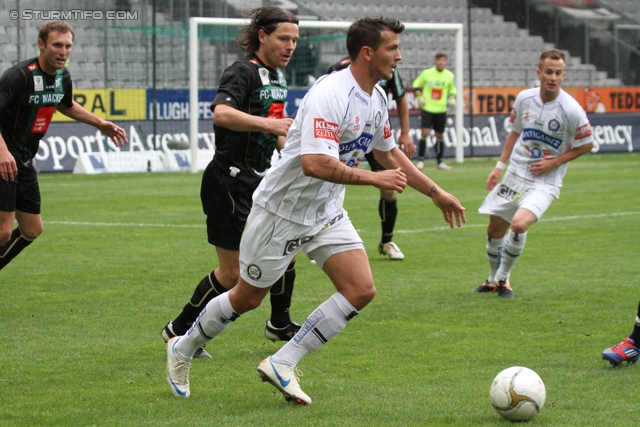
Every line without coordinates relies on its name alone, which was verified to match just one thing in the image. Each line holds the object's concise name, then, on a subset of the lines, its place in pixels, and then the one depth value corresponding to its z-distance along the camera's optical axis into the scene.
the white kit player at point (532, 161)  15.77
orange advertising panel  51.72
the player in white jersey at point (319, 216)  9.21
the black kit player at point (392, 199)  19.56
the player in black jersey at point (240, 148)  11.51
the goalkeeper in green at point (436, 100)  43.41
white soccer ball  8.91
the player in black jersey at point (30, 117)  13.76
